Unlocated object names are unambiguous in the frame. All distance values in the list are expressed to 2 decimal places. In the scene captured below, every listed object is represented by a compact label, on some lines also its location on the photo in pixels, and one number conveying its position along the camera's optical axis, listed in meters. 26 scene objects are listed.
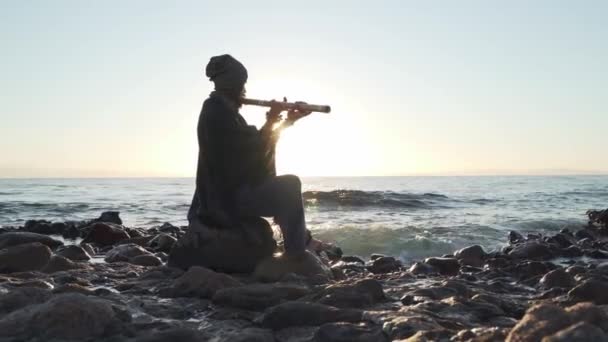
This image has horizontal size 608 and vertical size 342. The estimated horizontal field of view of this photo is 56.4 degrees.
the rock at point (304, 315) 3.59
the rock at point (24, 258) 6.08
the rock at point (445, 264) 6.88
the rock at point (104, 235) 10.09
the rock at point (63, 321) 3.29
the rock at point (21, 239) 7.75
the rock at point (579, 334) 2.26
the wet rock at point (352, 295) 4.05
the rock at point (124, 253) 7.46
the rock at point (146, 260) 7.04
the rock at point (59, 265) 6.15
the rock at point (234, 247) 5.80
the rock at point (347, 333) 3.15
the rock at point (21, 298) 3.85
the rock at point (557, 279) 5.50
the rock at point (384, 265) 7.20
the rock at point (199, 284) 4.64
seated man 5.60
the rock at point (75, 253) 7.58
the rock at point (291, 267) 5.49
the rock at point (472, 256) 7.98
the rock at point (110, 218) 14.39
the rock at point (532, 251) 8.34
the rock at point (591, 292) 4.34
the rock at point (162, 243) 8.63
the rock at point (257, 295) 4.14
